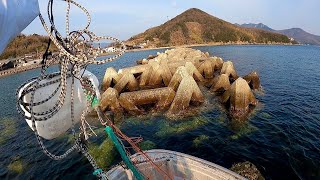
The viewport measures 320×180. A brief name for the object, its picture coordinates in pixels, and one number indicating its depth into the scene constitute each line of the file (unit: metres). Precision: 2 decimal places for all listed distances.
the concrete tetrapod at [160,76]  19.55
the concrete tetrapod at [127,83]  17.96
